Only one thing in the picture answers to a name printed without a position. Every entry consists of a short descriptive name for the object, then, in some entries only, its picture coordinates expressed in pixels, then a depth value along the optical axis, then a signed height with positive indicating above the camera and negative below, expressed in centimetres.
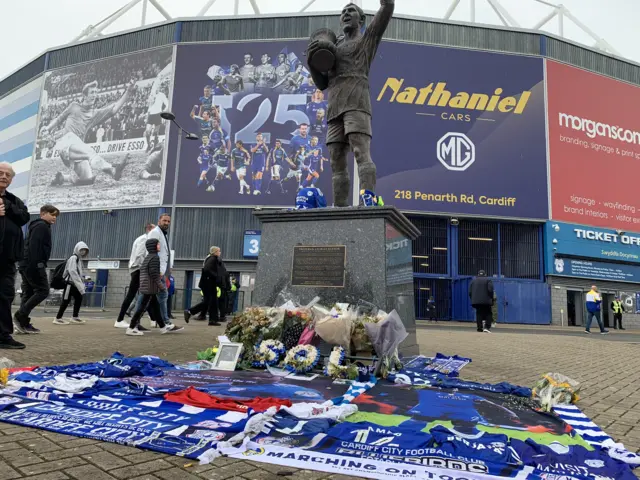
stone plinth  471 +40
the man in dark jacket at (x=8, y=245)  466 +36
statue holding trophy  560 +275
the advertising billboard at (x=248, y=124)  2503 +951
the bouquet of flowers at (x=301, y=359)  392 -63
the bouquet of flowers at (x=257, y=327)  430 -40
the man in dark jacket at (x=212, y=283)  1018 +4
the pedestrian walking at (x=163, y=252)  758 +55
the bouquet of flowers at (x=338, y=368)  373 -68
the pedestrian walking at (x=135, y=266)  766 +29
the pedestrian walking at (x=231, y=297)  1533 -45
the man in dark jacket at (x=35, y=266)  643 +18
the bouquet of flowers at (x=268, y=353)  412 -62
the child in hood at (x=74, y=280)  876 +0
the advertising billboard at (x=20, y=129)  3216 +1163
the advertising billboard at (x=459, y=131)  2423 +923
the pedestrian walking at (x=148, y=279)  704 +6
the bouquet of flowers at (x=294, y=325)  429 -36
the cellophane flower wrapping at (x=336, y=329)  394 -36
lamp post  1698 +654
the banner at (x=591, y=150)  2500 +888
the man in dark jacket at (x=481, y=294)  1315 +3
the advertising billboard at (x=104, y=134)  2684 +954
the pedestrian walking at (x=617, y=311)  2038 -50
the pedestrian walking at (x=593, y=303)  1516 -13
